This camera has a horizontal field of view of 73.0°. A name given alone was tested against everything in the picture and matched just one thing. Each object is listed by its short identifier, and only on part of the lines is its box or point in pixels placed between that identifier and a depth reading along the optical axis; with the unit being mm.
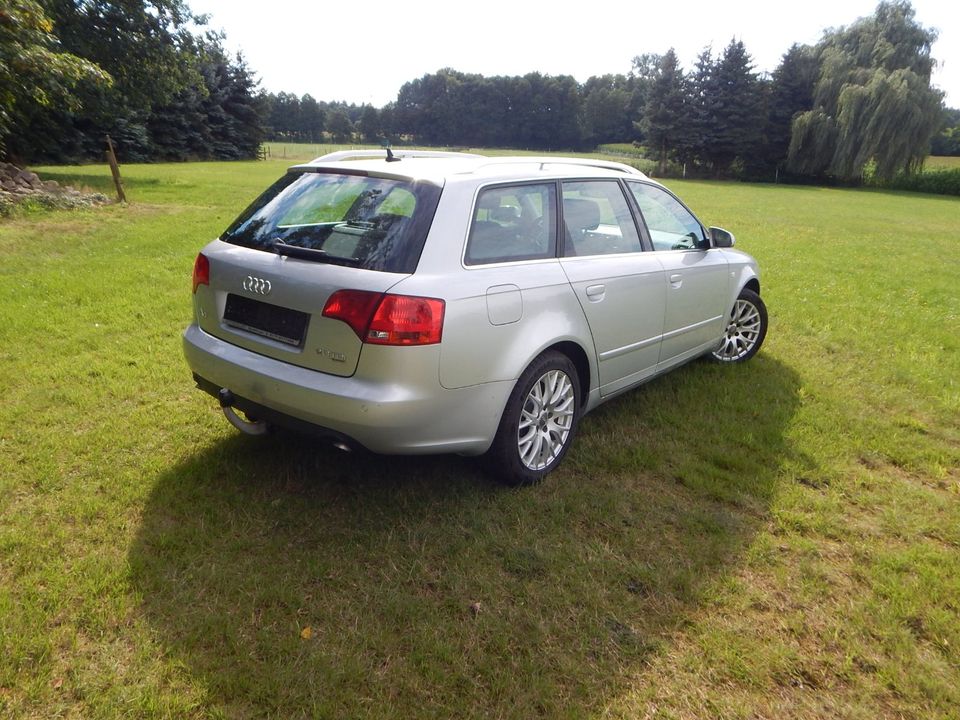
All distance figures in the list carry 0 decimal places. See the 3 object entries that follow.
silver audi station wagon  2832
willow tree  37062
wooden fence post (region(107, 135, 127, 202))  15159
